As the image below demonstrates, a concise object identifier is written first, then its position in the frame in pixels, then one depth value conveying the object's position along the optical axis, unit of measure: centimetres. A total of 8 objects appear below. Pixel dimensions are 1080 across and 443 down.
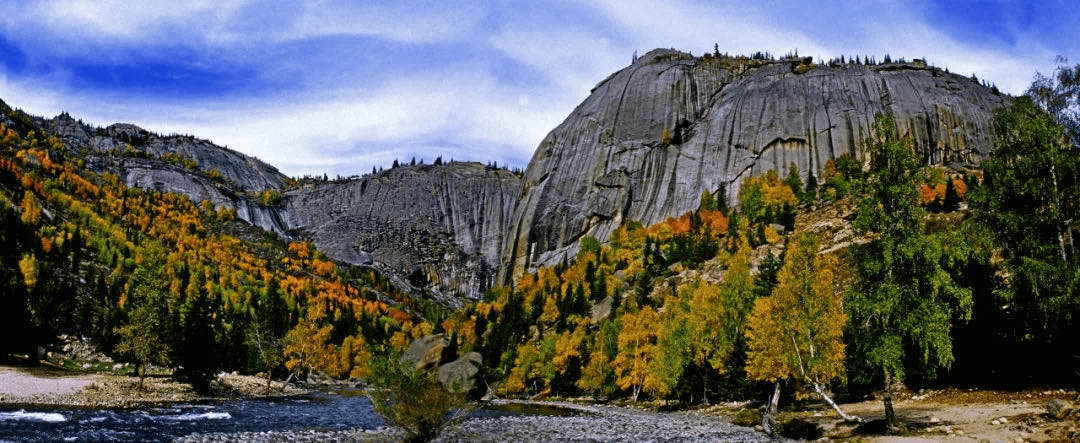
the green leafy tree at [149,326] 5103
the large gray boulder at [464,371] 7179
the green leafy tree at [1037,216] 2491
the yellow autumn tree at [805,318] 2758
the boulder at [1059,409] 2008
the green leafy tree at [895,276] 2289
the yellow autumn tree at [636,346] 6112
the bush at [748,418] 3678
